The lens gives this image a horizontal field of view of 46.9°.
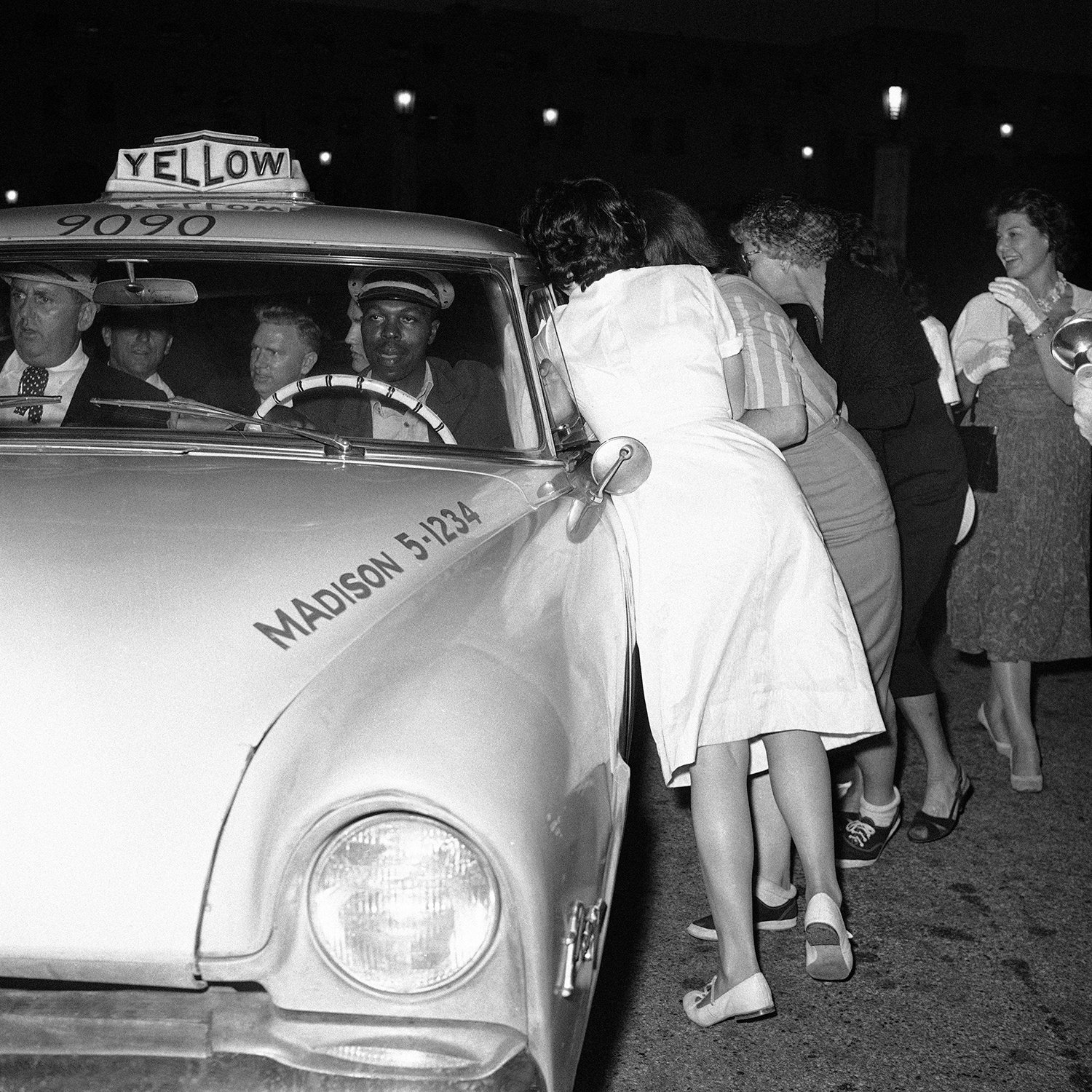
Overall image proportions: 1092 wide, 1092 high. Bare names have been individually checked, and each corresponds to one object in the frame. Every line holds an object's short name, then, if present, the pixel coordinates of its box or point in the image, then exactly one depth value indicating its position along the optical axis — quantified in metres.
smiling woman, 4.32
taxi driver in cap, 2.81
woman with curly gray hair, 3.52
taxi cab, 1.47
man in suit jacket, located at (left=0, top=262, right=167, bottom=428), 2.89
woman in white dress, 2.69
